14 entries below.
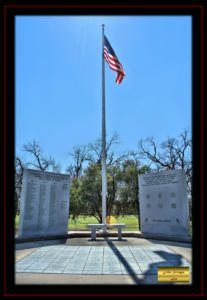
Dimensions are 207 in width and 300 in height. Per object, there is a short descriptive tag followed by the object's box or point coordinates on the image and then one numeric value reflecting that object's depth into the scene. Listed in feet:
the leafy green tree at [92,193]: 56.15
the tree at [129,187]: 61.36
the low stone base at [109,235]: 26.35
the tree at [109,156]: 83.25
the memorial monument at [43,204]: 27.86
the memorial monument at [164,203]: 28.96
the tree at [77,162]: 98.53
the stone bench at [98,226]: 27.56
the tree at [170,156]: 76.02
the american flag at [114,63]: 32.43
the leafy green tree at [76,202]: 52.85
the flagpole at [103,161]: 31.30
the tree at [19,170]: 79.07
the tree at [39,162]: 93.56
